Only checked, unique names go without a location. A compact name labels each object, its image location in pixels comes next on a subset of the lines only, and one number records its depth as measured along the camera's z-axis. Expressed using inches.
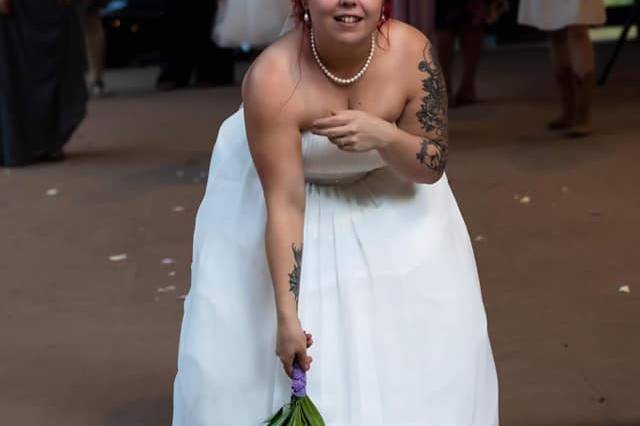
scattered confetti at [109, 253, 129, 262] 316.8
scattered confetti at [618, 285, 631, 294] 267.8
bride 152.4
